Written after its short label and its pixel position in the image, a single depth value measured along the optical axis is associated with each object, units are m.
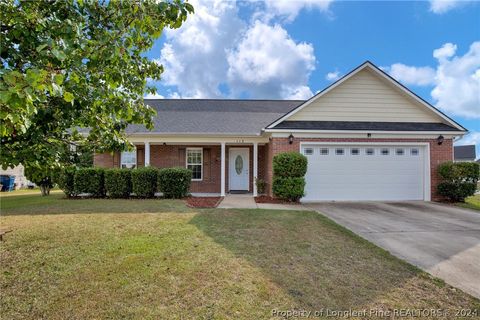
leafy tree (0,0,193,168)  2.75
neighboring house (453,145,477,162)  43.95
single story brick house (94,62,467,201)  11.66
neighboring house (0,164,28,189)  23.67
